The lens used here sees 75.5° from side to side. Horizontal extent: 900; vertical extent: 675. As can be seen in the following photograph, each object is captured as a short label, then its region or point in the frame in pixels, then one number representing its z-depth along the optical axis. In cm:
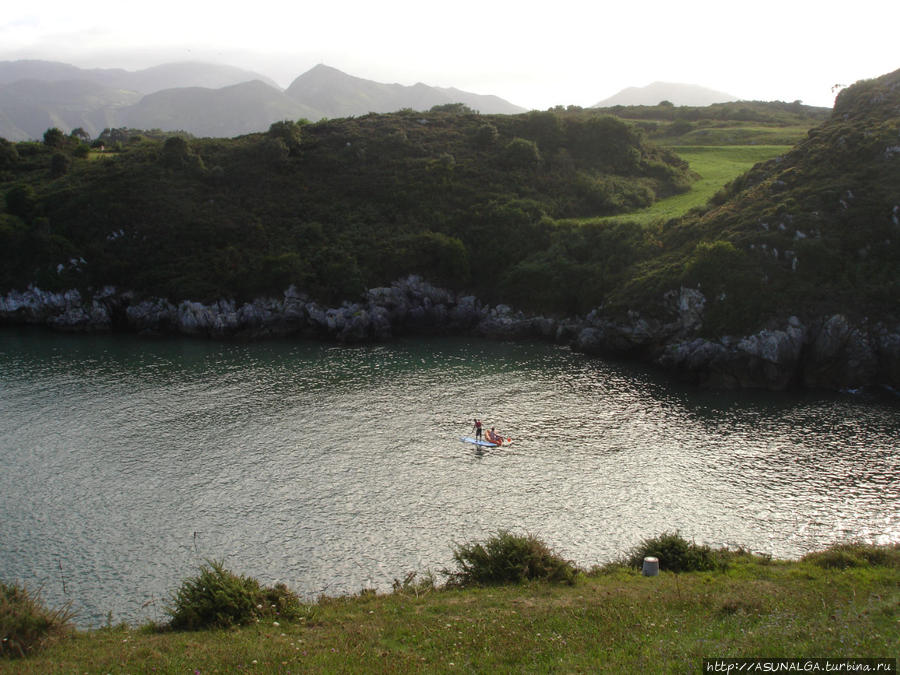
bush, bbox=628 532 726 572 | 2503
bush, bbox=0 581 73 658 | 1717
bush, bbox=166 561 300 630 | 2019
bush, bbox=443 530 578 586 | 2361
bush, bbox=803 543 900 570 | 2369
